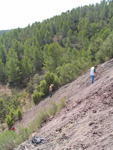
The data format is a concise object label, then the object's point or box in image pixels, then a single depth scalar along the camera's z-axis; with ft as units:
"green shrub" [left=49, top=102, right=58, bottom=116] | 25.00
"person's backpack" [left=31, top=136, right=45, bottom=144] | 15.83
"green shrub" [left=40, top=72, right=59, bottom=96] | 53.11
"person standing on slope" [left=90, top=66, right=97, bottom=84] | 33.56
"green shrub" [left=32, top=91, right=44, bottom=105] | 51.36
